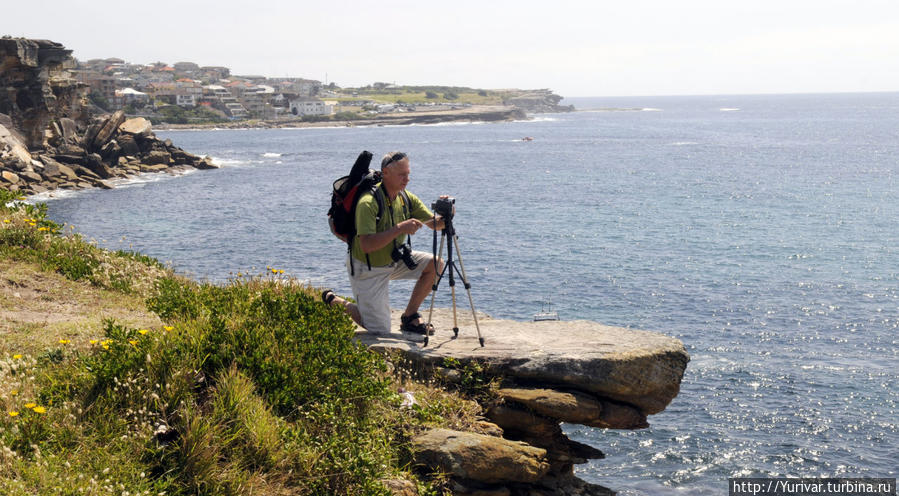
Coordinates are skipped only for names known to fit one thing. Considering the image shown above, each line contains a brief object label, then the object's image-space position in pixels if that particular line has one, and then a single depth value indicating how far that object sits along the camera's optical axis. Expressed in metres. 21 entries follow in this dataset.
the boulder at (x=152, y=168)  67.06
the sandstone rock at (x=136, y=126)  68.25
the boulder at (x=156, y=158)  69.50
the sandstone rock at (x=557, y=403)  8.16
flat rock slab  8.42
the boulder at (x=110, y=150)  65.88
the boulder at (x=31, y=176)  50.81
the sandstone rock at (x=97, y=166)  59.66
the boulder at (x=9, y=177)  47.25
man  8.16
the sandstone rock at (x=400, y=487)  6.34
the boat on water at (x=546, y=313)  23.06
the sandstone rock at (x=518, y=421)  8.17
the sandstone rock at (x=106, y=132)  64.62
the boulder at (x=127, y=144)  67.94
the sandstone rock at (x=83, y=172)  57.19
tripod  8.55
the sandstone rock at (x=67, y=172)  55.47
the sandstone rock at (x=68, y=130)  61.58
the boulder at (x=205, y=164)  72.56
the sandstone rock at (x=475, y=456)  6.99
